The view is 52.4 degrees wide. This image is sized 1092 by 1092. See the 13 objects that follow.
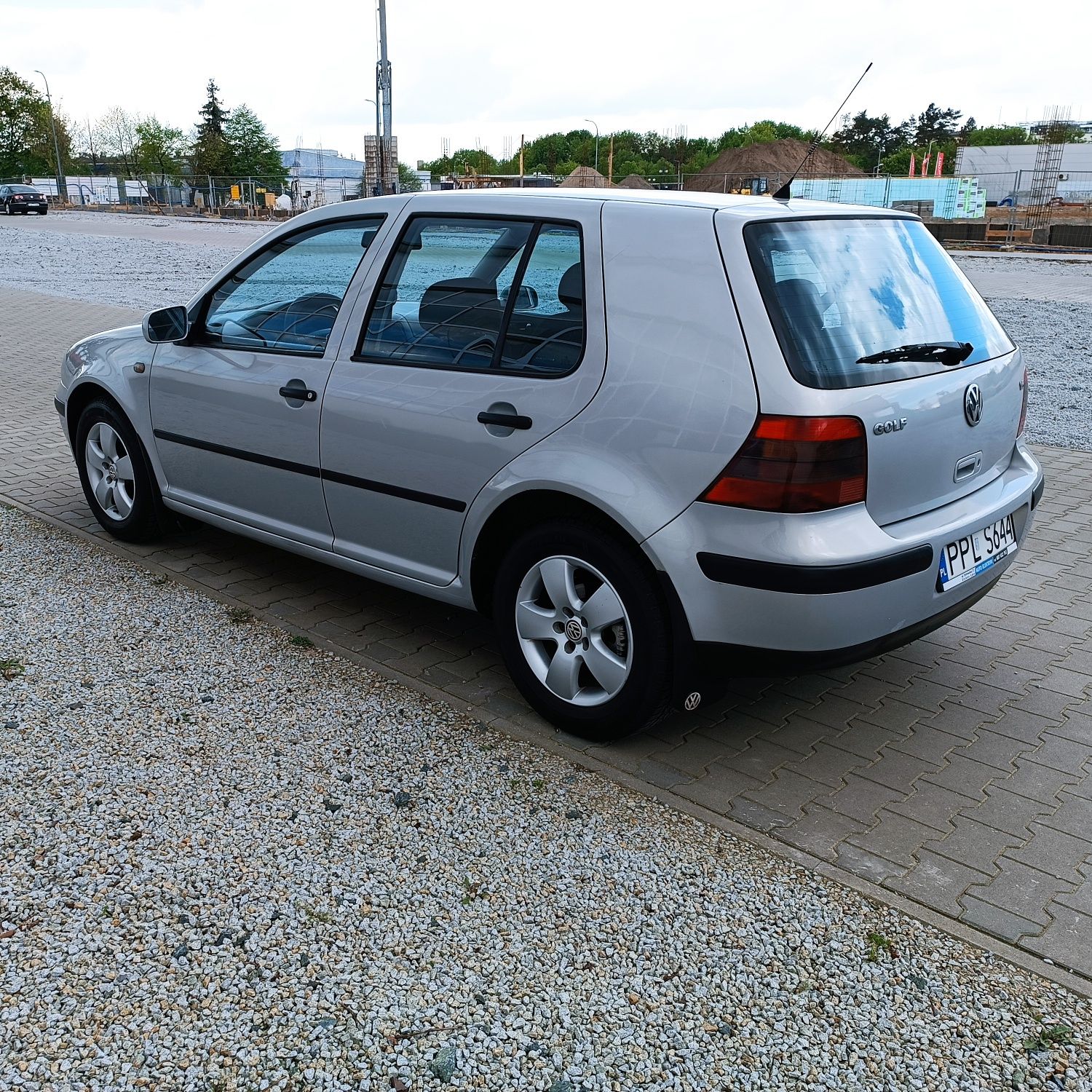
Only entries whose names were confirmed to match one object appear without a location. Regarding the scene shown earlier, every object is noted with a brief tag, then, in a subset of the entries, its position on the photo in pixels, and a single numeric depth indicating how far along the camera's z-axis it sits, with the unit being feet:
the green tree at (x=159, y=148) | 300.81
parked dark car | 175.42
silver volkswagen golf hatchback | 10.32
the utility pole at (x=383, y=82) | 119.44
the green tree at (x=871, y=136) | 351.67
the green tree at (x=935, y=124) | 361.71
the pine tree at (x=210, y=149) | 264.31
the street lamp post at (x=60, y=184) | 235.40
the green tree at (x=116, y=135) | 335.47
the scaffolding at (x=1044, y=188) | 139.95
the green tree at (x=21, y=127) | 304.09
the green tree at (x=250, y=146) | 284.82
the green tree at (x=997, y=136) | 341.82
